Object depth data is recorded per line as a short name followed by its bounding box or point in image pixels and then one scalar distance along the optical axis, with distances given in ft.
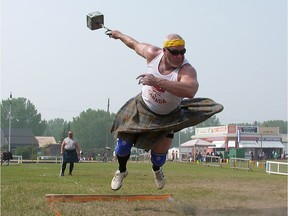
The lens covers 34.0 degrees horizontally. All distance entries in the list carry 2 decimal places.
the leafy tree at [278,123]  545.36
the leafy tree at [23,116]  400.88
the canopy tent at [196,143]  177.88
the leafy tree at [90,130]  407.64
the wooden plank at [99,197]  21.65
